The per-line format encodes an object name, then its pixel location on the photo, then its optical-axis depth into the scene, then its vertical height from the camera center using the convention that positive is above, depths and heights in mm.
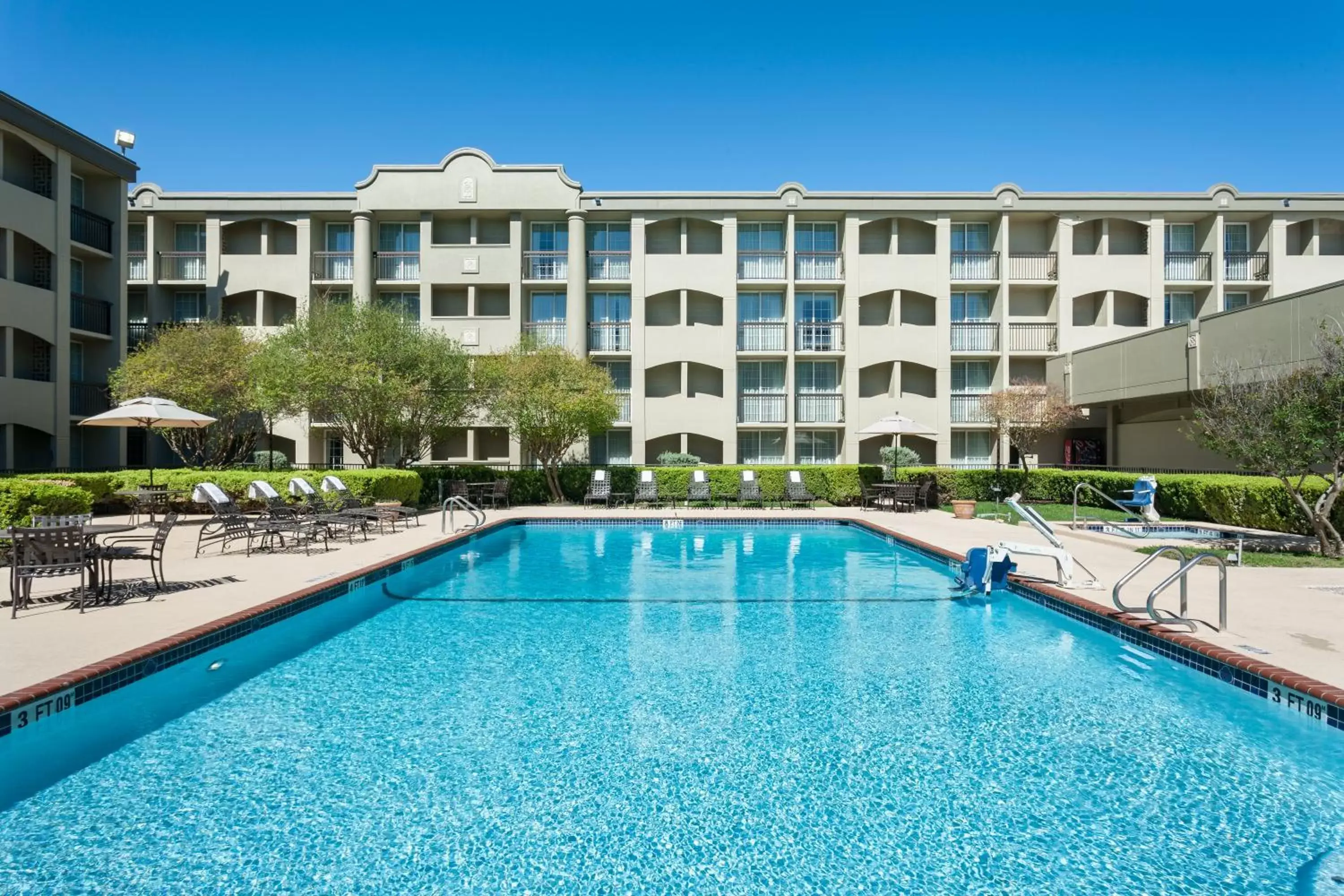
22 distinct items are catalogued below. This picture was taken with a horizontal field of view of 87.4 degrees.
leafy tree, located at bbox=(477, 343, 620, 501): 19766 +1690
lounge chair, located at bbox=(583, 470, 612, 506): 20188 -924
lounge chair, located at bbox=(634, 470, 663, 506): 20422 -971
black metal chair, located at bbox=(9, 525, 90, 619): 6785 -1019
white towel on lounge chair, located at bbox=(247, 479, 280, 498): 13848 -683
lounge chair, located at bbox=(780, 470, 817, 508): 20766 -1009
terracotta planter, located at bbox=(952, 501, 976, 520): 17328 -1234
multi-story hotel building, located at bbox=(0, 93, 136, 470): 19109 +5020
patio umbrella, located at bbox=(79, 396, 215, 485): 13914 +789
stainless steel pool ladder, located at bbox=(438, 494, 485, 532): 13984 -1343
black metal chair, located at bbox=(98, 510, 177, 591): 7426 -1058
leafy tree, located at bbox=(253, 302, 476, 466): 18578 +2128
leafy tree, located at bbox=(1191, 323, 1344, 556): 10195 +537
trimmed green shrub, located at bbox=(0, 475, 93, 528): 9312 -627
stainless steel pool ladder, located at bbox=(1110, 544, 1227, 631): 6180 -1220
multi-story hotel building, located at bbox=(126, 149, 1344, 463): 25234 +6506
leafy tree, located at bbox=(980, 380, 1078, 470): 21453 +1499
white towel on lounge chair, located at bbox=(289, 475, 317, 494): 14406 -639
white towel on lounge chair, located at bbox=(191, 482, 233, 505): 12289 -677
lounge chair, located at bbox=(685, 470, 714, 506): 20578 -907
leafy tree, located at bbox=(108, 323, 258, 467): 19844 +2264
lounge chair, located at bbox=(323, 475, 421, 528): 14172 -989
